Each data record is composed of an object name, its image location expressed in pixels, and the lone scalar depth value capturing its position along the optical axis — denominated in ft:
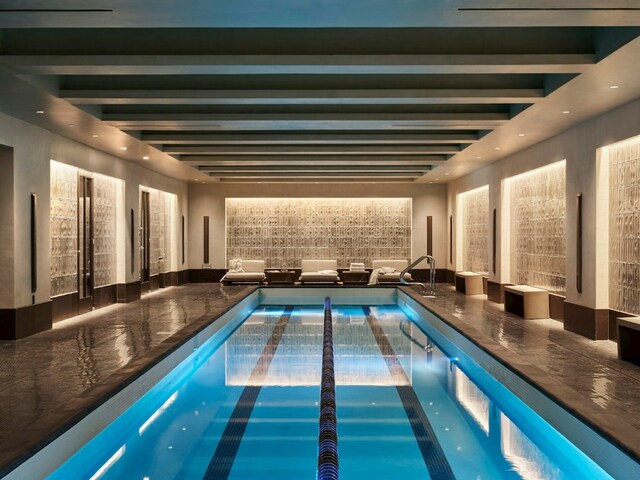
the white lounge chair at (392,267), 61.87
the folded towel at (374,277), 62.19
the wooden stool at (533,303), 39.32
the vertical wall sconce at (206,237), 69.92
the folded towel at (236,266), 64.89
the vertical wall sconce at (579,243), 33.58
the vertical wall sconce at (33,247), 33.01
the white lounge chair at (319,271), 61.62
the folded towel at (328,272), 62.45
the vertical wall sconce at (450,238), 67.05
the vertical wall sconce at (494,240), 49.57
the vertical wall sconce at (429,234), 69.78
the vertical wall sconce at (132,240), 49.49
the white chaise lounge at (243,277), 62.80
